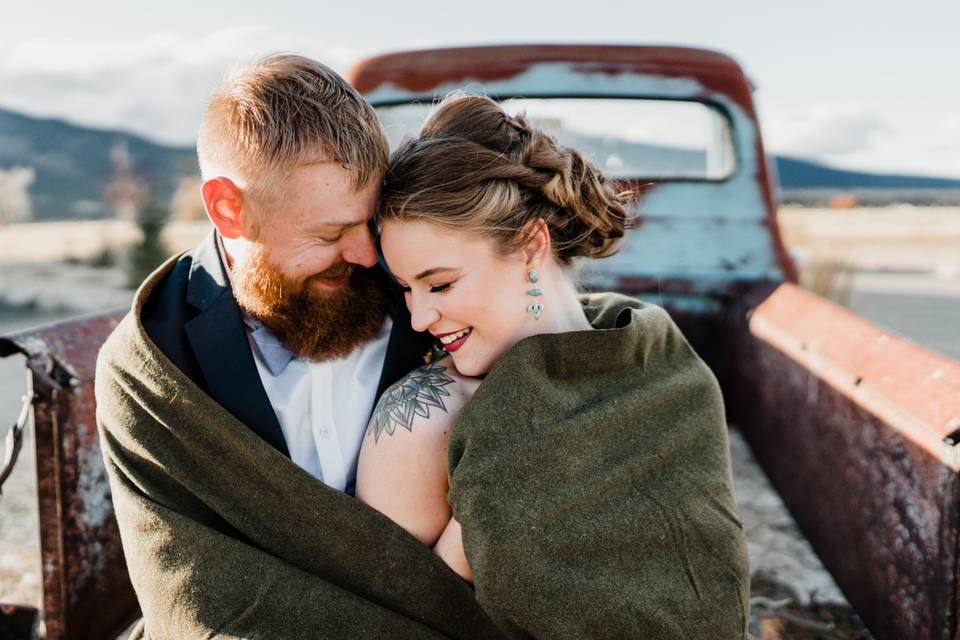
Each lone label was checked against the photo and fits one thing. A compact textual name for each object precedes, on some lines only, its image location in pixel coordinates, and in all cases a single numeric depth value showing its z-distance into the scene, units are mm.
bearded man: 1353
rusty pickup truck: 1557
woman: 1288
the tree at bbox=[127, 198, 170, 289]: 9742
